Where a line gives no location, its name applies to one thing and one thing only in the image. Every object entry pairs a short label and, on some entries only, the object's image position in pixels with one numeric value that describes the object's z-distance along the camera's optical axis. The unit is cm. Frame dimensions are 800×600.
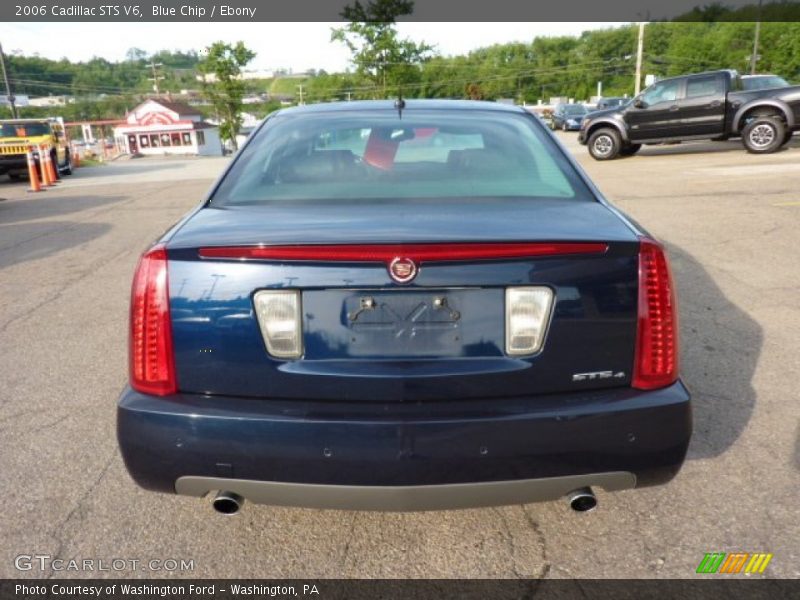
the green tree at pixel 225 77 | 6594
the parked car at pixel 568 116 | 3669
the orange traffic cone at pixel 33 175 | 1625
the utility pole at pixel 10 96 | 3385
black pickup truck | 1526
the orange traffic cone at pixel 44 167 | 1814
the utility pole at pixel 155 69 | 9715
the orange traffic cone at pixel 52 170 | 1879
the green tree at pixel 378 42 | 4769
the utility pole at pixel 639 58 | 4528
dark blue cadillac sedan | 193
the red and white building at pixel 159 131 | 7019
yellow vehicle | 1789
